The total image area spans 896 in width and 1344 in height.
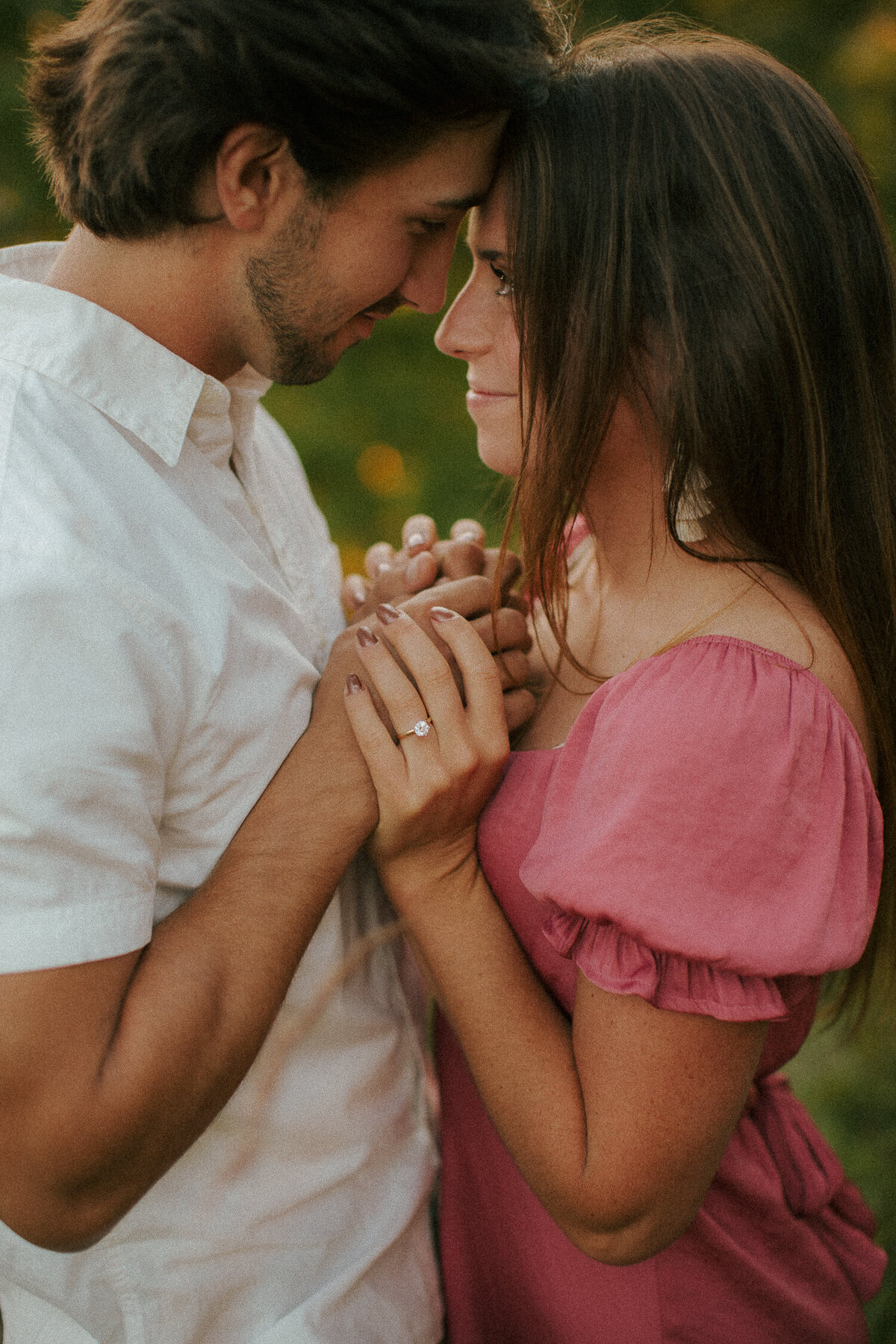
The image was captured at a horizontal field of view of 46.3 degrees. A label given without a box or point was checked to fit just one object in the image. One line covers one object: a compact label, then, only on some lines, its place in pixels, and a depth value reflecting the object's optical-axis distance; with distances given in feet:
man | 3.55
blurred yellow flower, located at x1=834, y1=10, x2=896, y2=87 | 13.62
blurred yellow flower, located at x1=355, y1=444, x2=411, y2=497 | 14.02
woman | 3.92
